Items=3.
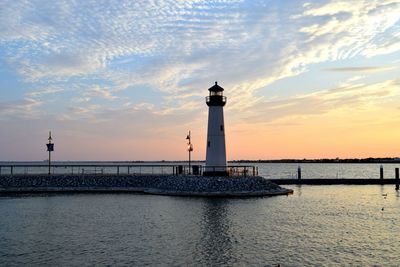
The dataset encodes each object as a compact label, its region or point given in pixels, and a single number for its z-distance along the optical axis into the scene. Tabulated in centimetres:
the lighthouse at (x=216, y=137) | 4916
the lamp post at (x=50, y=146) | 5672
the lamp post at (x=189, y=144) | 5331
